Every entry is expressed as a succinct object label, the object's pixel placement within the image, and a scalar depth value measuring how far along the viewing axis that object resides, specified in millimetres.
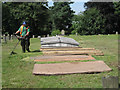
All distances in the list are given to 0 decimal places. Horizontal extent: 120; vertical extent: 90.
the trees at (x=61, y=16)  38874
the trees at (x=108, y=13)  34527
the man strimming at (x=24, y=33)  9258
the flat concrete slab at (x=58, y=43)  11551
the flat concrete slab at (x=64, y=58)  7300
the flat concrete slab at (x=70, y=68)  5370
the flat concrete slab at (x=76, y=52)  8604
